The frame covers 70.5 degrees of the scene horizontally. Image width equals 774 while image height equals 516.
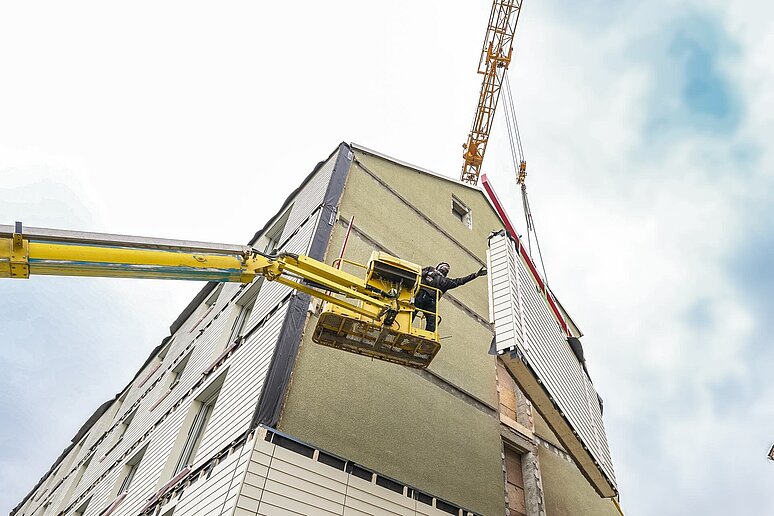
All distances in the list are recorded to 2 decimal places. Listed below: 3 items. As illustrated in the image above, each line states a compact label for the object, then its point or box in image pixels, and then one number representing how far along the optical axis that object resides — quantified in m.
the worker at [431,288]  10.62
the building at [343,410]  10.20
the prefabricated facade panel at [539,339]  13.00
